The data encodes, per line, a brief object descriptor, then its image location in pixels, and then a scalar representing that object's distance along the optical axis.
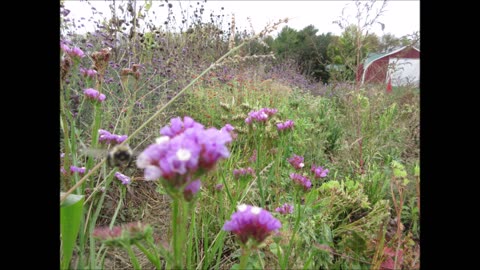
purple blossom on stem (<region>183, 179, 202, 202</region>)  0.21
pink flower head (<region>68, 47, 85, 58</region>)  0.39
